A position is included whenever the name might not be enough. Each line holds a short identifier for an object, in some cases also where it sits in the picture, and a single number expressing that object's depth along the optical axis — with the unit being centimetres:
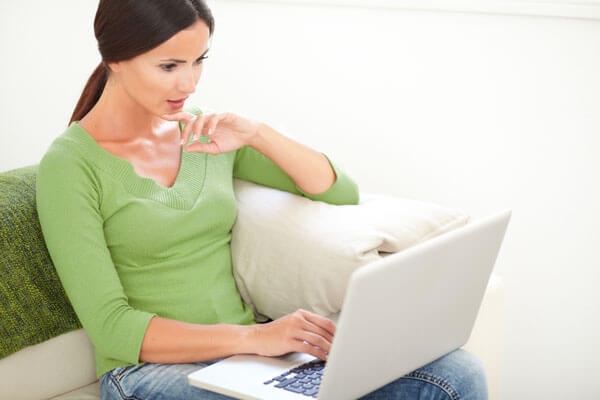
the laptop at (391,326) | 233
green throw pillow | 270
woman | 262
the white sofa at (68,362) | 274
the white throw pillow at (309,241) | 279
